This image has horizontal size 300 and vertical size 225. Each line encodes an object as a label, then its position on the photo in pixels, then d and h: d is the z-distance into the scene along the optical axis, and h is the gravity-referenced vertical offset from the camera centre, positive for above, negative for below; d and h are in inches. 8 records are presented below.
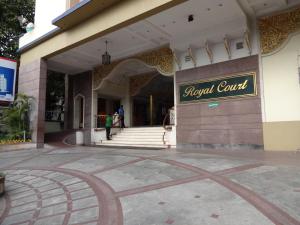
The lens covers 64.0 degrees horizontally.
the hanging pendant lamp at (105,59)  372.9 +108.9
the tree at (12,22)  511.8 +234.3
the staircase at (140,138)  404.2 -17.2
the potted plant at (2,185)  170.4 -39.3
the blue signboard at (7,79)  435.2 +93.4
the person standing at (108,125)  464.4 +7.2
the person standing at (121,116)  509.0 +26.7
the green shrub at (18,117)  428.1 +22.2
